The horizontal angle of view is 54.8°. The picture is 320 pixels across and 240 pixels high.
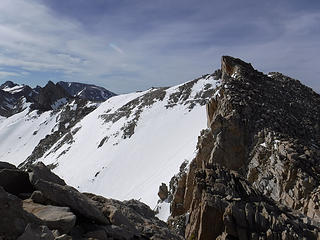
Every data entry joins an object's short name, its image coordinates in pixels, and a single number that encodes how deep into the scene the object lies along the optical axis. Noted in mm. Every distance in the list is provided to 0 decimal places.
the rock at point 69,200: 8938
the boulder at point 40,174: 9861
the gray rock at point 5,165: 10391
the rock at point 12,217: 6635
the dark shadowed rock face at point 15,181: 9477
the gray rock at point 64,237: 7076
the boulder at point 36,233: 6512
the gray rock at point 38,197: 8812
